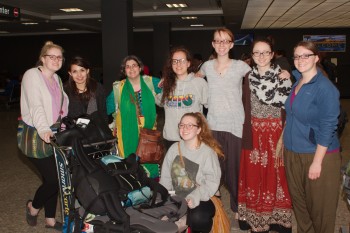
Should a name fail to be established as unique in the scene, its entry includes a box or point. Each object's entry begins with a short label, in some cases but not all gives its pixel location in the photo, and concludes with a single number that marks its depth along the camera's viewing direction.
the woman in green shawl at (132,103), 3.71
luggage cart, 2.82
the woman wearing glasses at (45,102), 3.15
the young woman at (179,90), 3.37
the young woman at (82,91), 3.47
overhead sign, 7.72
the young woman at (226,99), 3.20
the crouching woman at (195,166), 2.85
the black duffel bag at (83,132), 2.76
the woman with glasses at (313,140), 2.50
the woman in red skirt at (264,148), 3.02
